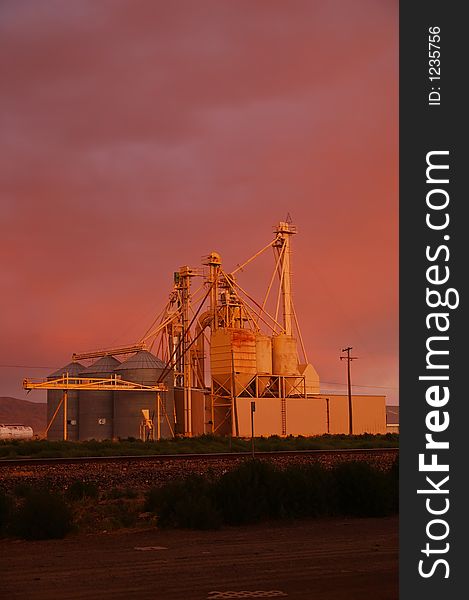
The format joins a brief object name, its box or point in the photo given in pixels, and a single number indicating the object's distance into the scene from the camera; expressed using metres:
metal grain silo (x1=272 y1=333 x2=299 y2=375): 76.25
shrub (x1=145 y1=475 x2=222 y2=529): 18.36
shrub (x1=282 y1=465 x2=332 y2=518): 20.16
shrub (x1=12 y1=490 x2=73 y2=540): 17.30
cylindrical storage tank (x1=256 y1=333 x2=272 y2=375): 74.81
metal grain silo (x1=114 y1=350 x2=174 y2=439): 73.00
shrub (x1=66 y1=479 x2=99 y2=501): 22.86
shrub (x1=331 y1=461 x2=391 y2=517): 20.50
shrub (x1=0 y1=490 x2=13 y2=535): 17.77
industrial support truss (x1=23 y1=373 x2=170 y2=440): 68.56
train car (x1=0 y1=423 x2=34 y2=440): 90.88
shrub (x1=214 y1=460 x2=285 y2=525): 19.19
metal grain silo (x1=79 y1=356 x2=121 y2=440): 75.19
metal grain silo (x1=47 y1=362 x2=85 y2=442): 76.56
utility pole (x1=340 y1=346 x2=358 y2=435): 76.12
